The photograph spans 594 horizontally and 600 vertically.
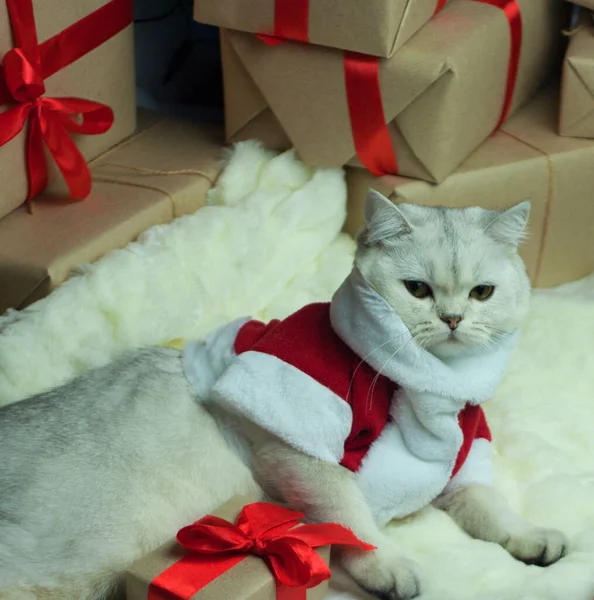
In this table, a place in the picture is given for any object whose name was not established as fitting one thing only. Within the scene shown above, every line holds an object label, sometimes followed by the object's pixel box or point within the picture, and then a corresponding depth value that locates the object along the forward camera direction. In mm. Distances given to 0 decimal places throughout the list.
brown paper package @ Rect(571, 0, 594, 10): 1462
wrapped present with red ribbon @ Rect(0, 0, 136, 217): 1309
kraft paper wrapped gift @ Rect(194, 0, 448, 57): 1344
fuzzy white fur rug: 1184
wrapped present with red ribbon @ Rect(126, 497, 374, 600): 1096
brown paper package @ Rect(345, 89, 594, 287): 1426
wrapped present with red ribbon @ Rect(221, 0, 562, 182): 1372
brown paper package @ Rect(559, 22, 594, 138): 1448
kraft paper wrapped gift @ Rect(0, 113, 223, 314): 1308
